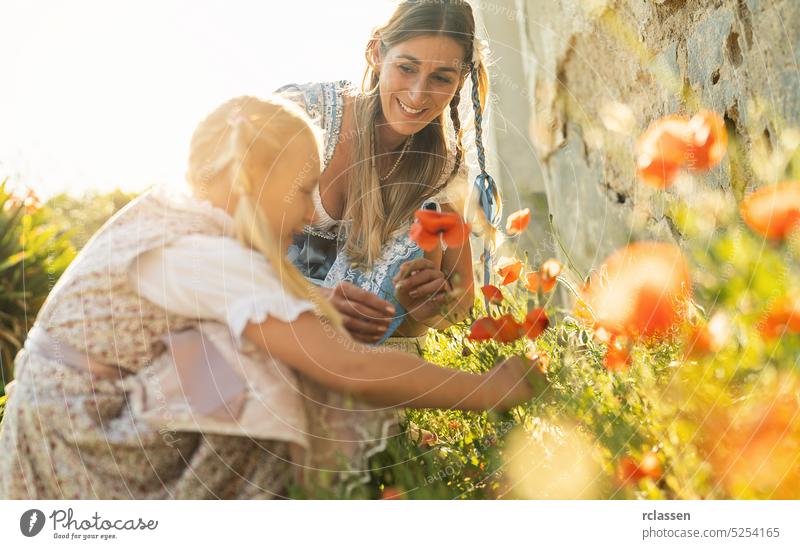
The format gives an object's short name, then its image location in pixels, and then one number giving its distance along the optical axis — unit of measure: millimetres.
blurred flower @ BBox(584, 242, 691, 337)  666
